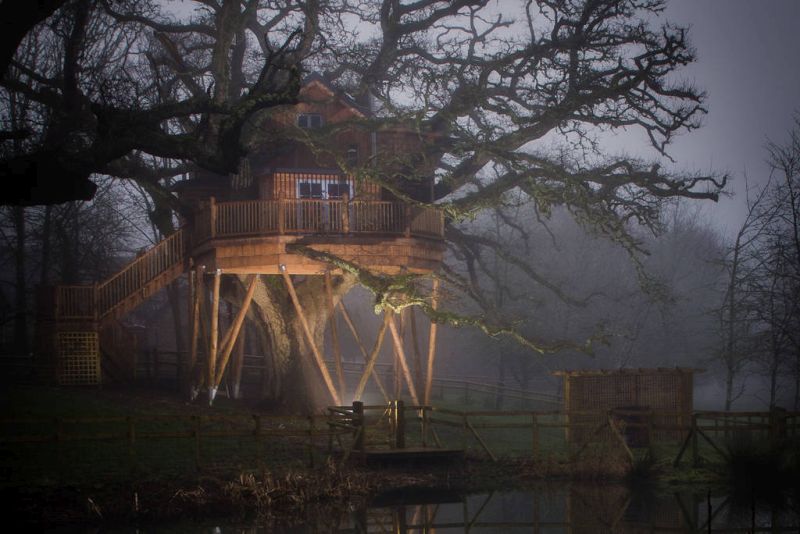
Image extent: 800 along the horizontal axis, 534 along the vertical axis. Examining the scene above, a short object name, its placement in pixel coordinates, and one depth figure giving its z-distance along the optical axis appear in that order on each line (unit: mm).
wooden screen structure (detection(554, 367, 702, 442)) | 32094
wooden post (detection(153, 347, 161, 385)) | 43362
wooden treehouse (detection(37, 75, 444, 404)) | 34906
